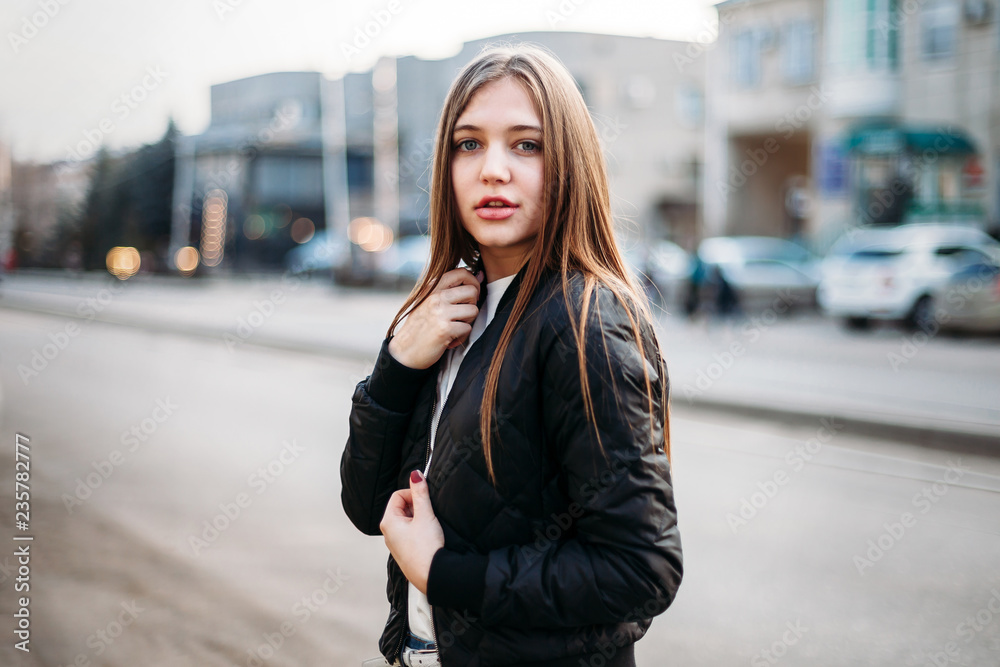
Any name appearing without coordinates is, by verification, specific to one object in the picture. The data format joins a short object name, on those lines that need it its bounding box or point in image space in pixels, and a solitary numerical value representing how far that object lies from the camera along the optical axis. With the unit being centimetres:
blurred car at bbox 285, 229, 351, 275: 3347
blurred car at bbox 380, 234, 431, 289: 2853
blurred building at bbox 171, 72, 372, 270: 4094
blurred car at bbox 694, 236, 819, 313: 1991
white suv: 1502
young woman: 123
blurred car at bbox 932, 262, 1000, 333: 1457
